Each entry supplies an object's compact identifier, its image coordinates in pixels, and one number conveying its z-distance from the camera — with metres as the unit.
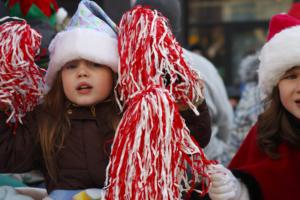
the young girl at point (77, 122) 4.13
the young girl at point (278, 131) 4.50
